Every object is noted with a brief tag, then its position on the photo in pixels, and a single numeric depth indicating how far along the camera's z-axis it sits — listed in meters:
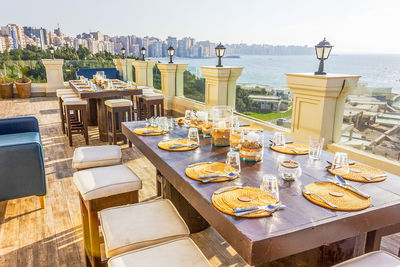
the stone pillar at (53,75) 10.43
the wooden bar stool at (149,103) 5.77
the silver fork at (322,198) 1.26
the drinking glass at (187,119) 2.68
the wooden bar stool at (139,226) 1.42
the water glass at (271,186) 1.32
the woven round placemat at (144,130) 2.44
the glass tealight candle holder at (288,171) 1.56
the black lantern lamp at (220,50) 4.76
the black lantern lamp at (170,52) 6.93
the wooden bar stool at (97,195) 1.92
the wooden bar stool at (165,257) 1.25
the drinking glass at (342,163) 1.65
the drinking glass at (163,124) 2.53
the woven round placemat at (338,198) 1.27
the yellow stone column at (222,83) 4.80
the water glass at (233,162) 1.59
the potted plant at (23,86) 9.95
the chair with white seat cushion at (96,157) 2.35
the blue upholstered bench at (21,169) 2.66
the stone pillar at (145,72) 8.59
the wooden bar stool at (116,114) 4.73
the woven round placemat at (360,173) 1.56
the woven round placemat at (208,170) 1.56
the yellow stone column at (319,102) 3.04
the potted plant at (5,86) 9.71
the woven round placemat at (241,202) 1.23
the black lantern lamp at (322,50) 3.06
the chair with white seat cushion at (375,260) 1.30
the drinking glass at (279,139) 2.10
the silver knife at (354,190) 1.36
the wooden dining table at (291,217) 1.09
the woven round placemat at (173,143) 2.04
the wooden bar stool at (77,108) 4.88
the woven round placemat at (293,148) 1.98
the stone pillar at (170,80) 7.07
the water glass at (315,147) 1.83
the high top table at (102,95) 4.85
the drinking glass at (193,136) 2.15
